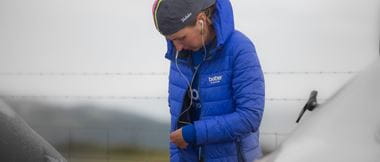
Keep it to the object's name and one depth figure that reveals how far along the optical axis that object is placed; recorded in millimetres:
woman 4307
